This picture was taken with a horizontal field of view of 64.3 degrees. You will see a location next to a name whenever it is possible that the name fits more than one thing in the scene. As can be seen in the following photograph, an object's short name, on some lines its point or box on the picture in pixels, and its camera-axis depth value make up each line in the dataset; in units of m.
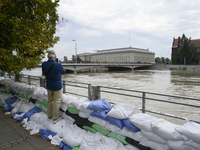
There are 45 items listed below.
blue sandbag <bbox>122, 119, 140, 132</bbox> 2.40
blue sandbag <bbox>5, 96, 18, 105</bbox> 5.39
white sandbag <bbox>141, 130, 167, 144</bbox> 2.09
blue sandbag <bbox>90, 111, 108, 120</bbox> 2.79
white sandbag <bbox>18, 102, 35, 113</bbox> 4.62
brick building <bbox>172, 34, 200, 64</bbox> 79.56
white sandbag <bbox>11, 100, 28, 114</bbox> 4.79
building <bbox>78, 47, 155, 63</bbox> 93.38
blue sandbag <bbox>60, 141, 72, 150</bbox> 2.92
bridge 39.75
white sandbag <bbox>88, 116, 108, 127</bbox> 2.79
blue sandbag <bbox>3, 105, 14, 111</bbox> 5.06
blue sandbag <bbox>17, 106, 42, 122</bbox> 4.20
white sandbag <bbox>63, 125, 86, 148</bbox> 2.96
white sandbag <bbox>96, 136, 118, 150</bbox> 2.54
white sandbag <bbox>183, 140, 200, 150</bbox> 1.78
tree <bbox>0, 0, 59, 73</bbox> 5.08
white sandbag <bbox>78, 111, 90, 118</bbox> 3.16
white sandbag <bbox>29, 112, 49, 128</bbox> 3.80
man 3.31
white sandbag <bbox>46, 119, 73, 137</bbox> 3.39
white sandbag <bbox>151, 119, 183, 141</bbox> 1.95
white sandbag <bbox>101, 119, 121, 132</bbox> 2.61
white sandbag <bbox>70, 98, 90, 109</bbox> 3.34
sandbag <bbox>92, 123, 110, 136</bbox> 2.74
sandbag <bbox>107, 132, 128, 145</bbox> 2.49
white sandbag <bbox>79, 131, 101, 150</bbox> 2.80
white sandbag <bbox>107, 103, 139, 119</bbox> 2.55
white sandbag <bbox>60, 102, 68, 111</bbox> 3.68
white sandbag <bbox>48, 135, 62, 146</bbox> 3.09
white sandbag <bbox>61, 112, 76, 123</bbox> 3.49
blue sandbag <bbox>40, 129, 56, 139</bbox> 3.31
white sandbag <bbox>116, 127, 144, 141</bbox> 2.34
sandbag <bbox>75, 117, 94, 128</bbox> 3.08
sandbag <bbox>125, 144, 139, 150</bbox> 2.39
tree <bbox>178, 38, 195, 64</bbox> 67.50
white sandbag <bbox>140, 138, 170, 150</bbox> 2.09
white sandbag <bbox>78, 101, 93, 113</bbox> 3.10
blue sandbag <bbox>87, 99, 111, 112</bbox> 2.89
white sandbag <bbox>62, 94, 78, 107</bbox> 3.57
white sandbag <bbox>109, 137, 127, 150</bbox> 2.46
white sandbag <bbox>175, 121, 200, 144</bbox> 1.78
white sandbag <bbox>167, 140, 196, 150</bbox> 1.85
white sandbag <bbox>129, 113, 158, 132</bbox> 2.24
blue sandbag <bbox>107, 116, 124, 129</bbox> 2.55
